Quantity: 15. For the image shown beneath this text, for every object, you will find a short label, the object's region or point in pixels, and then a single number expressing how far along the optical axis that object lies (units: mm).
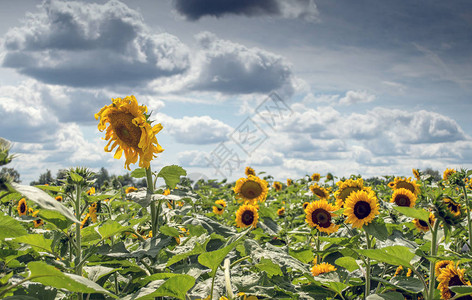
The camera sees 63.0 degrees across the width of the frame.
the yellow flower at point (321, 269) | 3045
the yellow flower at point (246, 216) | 5285
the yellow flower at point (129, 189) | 9206
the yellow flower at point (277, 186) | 12815
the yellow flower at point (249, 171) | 10445
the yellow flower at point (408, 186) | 5508
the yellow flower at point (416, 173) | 9439
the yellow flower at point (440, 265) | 2860
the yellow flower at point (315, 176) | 12461
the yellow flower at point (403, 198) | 4295
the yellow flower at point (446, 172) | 8438
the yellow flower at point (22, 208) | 6441
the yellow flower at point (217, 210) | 7032
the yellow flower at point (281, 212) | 8337
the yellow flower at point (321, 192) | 6746
